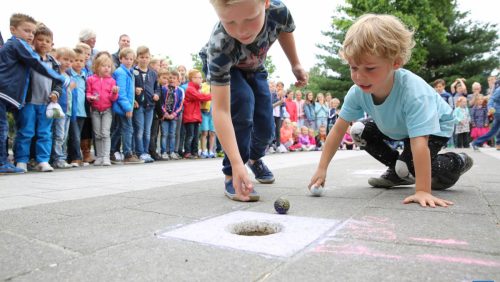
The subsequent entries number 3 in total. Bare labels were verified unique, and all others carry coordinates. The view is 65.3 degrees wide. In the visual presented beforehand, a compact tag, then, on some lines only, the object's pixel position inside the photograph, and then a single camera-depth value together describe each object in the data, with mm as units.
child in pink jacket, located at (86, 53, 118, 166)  6125
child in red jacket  7871
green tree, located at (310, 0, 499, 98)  19891
